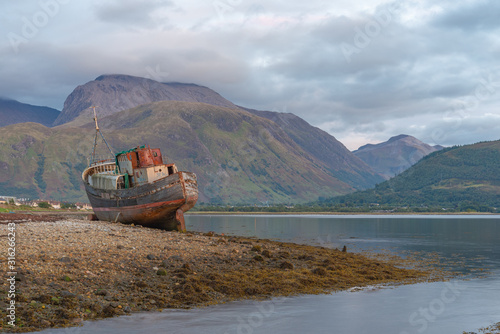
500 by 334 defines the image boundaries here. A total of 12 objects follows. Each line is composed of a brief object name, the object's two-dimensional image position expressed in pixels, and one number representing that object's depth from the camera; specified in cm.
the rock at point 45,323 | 2020
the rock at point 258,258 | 3581
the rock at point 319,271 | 3372
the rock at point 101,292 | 2409
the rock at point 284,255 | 3831
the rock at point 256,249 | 4002
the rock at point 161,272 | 2853
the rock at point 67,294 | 2288
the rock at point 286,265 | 3441
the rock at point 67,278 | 2478
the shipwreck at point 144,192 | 6094
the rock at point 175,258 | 3280
